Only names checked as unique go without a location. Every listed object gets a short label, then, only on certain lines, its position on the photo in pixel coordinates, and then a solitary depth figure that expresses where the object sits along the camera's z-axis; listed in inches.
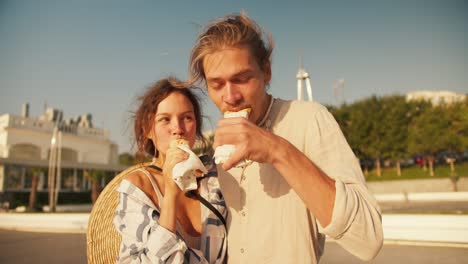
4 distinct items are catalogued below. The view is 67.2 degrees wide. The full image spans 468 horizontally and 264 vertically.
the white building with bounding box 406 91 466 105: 5128.9
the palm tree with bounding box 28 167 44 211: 1176.7
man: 49.2
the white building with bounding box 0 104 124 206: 1429.6
